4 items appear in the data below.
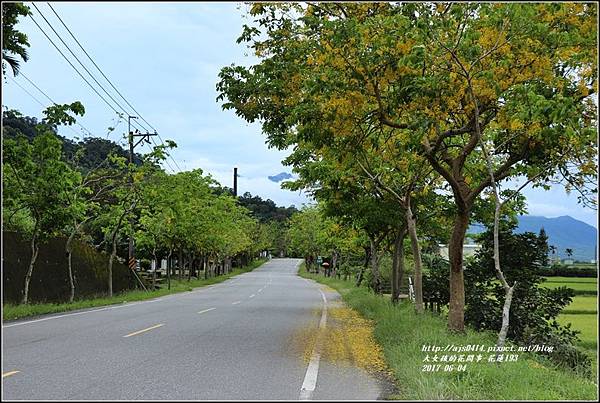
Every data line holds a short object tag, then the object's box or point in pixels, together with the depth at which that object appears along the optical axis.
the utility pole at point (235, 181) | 89.31
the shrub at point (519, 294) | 16.00
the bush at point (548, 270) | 17.36
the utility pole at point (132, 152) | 32.17
